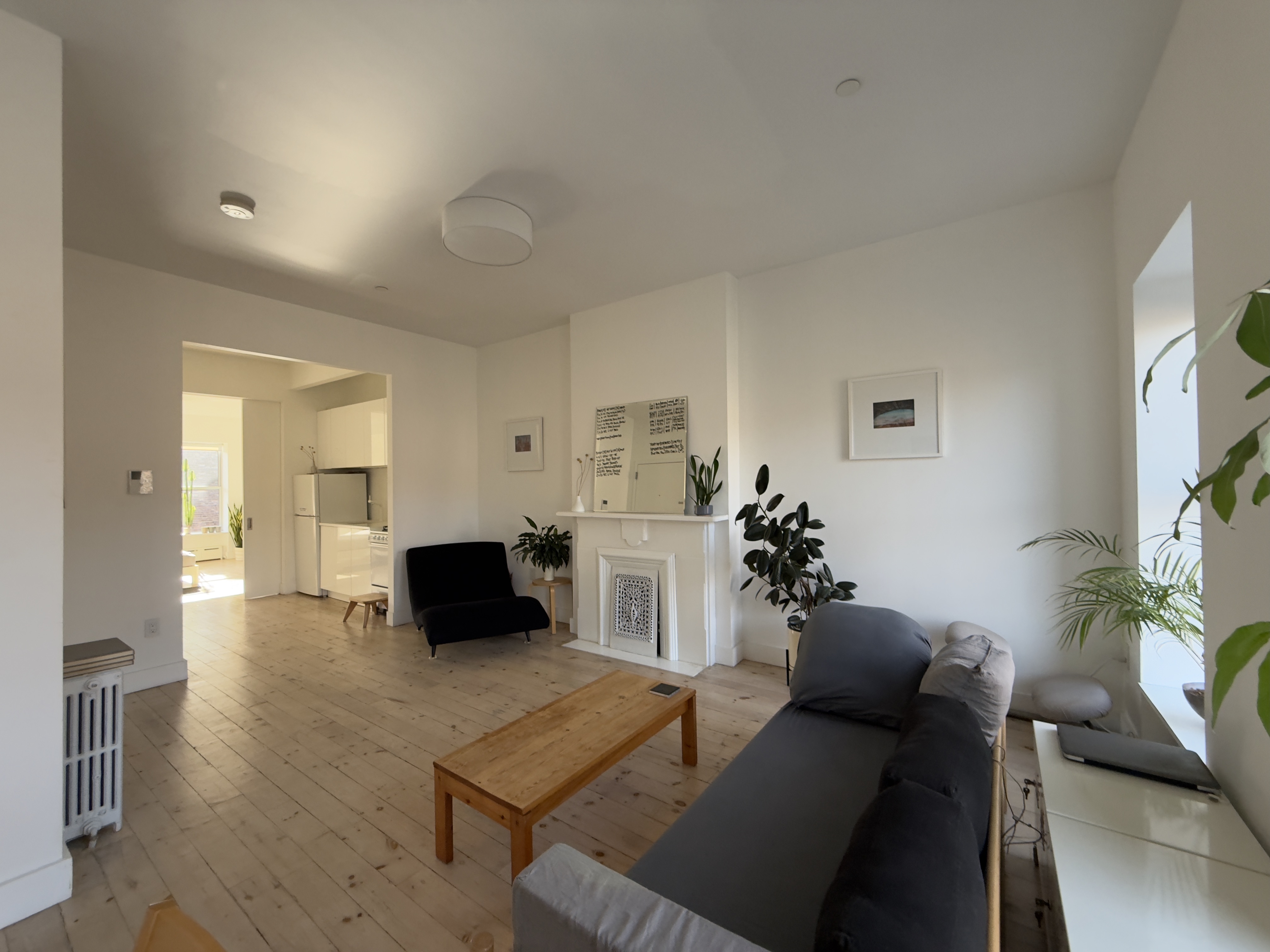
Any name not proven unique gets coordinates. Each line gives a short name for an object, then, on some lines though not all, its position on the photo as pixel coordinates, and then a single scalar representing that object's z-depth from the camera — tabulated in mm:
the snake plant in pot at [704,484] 3930
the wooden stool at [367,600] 5172
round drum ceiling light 2758
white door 6449
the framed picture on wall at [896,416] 3338
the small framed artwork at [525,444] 5379
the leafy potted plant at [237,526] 8570
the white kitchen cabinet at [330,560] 6340
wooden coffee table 1766
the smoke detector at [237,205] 2816
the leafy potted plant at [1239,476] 488
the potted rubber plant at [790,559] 3457
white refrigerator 6508
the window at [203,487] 9266
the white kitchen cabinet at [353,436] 5969
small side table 4949
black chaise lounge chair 4289
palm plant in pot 2008
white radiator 2109
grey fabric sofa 922
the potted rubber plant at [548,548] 5078
